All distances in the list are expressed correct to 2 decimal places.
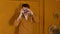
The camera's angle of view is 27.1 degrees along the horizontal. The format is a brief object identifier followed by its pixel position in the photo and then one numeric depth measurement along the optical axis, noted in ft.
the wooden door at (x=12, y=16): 9.22
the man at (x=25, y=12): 9.22
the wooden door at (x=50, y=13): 9.81
